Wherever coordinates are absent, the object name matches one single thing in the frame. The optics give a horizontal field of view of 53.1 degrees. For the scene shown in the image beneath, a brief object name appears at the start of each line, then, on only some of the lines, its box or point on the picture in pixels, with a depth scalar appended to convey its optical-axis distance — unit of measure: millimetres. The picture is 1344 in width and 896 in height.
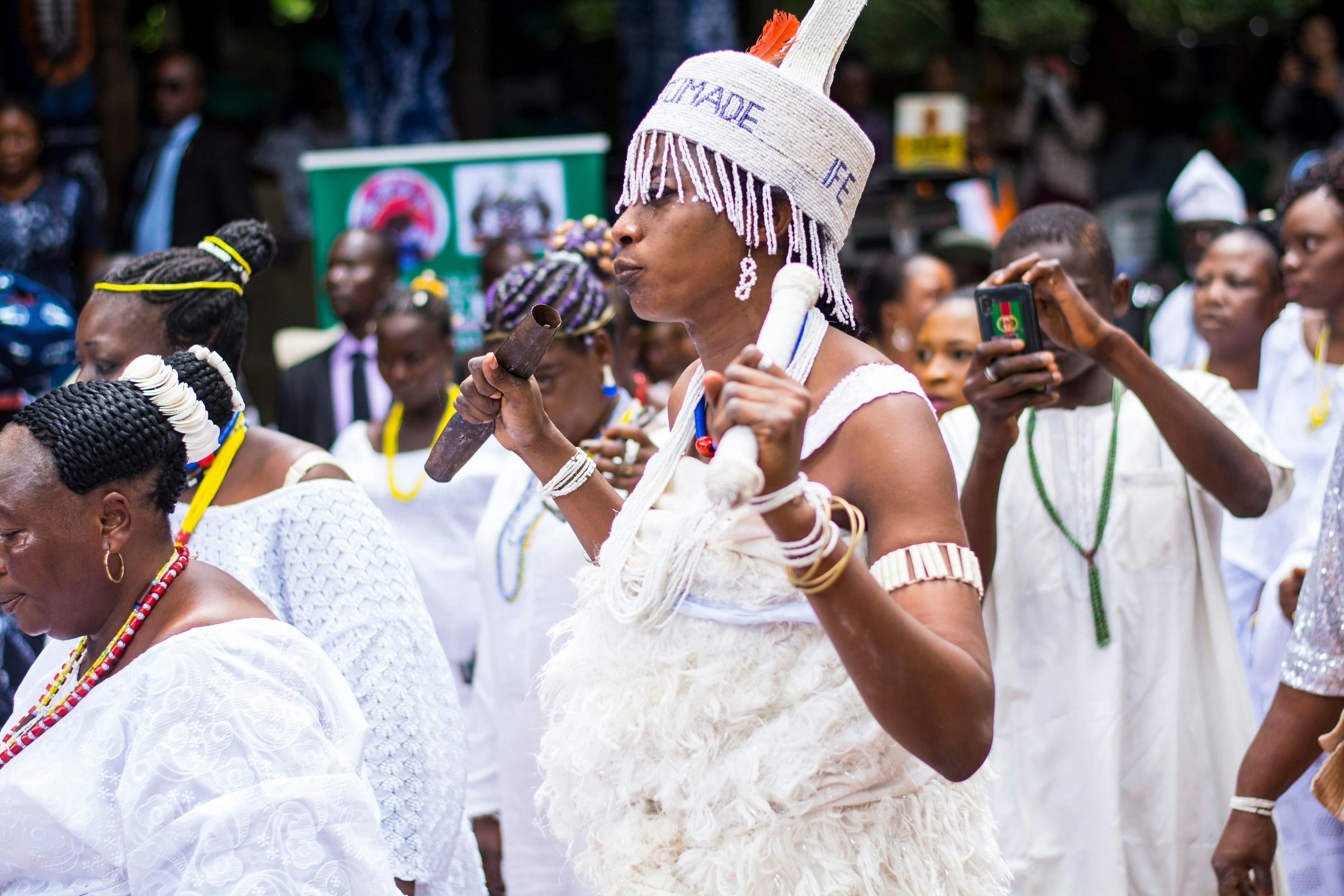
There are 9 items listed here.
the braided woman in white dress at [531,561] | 3756
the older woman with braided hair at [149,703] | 2004
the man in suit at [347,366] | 6127
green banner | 6941
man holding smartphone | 3008
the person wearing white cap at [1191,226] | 6516
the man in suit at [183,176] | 7766
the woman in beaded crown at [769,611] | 1778
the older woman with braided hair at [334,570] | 2771
